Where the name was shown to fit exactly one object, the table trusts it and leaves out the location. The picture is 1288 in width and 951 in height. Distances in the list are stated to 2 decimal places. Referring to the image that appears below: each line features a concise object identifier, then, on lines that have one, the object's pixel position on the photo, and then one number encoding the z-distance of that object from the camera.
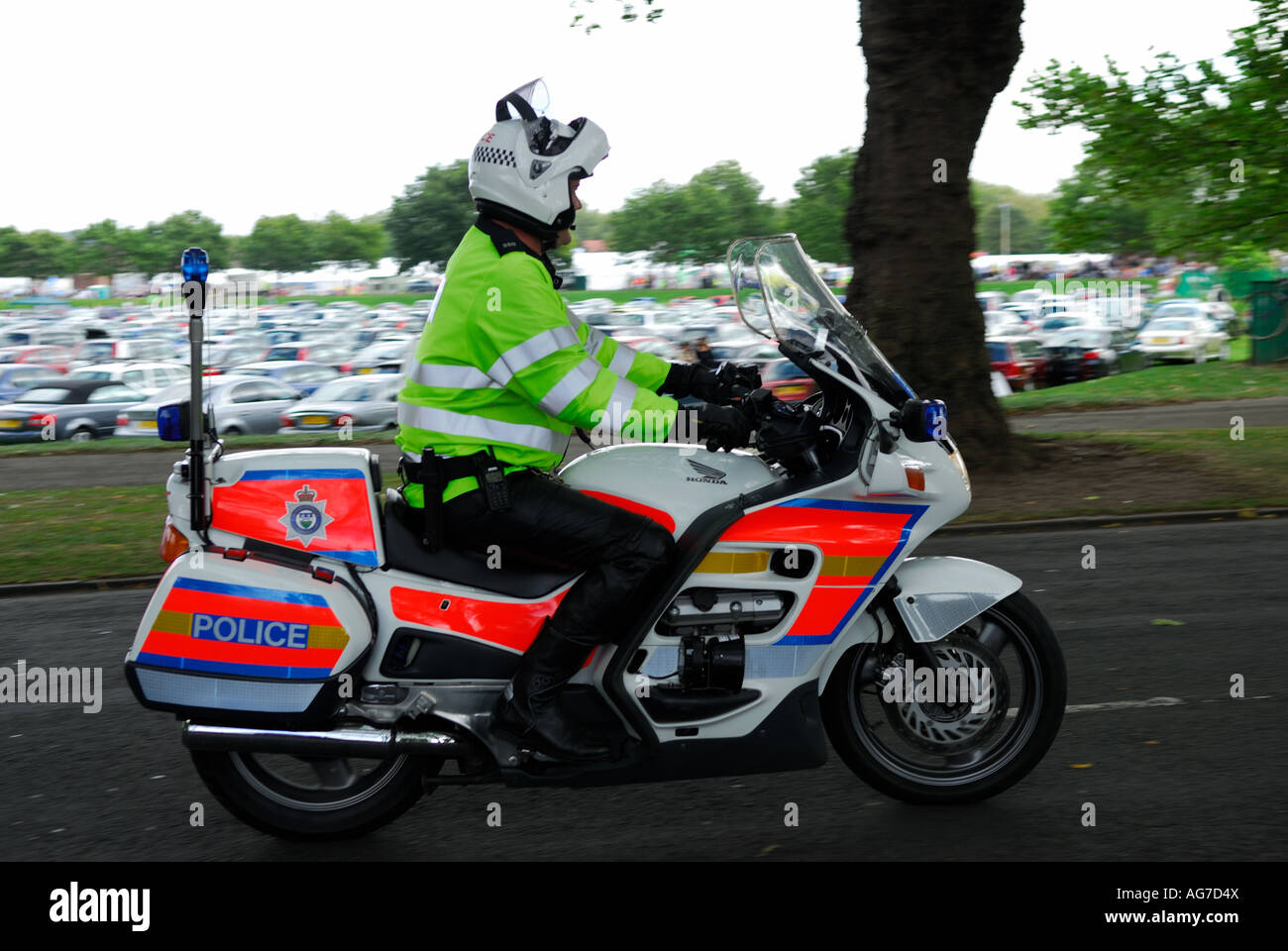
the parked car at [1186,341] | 34.56
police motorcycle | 4.23
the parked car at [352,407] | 24.92
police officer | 4.13
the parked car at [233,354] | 40.31
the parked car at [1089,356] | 31.64
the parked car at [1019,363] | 30.90
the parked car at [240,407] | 25.33
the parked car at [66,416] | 26.09
